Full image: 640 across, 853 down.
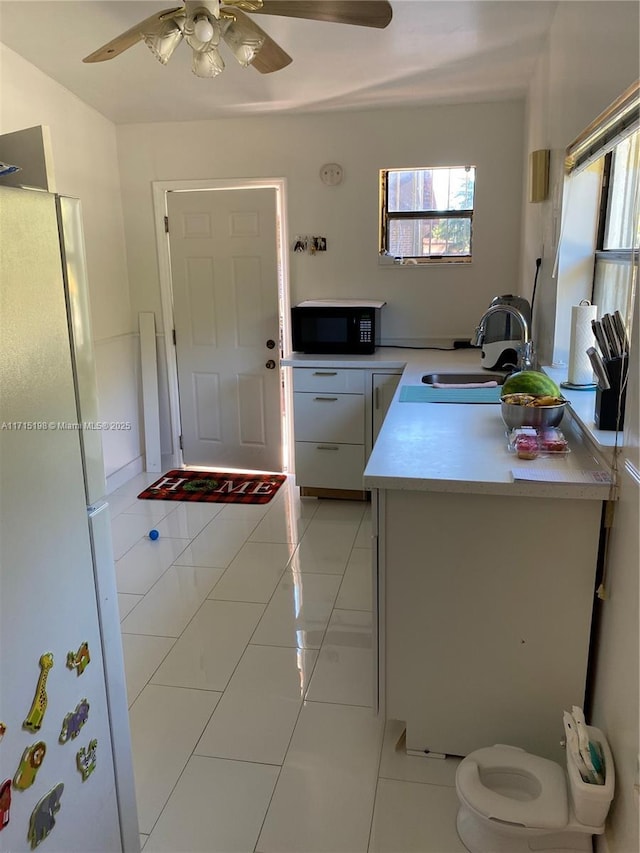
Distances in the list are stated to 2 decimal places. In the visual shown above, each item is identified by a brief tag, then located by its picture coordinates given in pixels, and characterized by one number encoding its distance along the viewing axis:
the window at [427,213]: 3.95
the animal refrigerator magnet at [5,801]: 1.03
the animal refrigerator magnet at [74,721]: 1.21
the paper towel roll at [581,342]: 2.18
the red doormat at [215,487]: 4.09
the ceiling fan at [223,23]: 1.97
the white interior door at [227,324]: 4.21
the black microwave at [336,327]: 3.79
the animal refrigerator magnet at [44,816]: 1.11
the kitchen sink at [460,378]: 3.24
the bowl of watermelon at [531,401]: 2.04
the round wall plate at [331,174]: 4.01
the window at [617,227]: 2.10
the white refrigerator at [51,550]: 1.04
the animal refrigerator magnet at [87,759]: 1.27
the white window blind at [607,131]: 1.66
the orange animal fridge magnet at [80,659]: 1.22
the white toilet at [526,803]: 1.45
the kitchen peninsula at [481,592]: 1.71
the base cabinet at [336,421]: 3.69
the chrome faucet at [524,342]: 2.75
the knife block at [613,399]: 1.64
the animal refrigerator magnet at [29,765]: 1.08
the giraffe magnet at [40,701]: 1.10
